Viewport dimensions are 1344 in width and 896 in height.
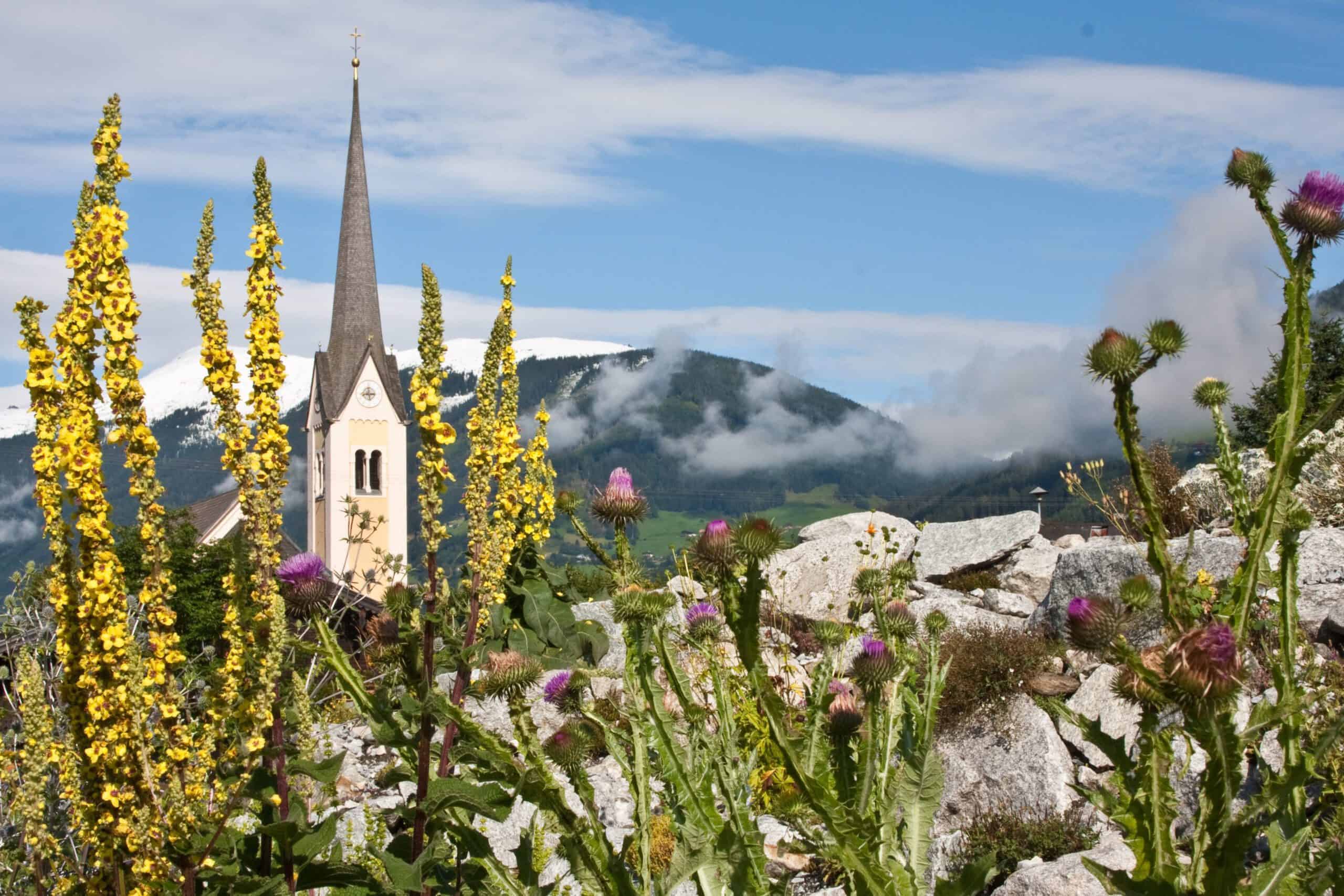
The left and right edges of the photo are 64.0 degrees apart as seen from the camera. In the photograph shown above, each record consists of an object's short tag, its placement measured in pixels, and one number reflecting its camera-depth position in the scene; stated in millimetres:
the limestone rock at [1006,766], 6586
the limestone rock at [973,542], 12602
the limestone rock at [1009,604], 10531
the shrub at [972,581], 12102
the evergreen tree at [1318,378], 11547
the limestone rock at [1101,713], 6906
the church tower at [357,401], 56031
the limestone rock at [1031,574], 11641
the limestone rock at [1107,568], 8312
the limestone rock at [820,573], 10641
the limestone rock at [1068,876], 4836
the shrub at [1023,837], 5859
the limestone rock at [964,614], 9023
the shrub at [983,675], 7477
